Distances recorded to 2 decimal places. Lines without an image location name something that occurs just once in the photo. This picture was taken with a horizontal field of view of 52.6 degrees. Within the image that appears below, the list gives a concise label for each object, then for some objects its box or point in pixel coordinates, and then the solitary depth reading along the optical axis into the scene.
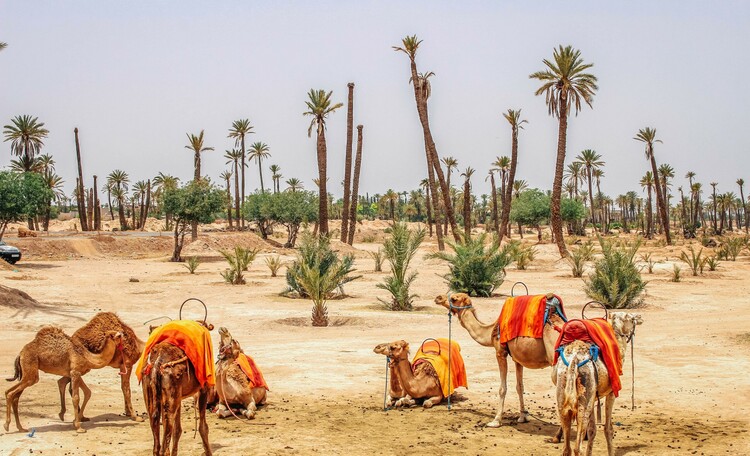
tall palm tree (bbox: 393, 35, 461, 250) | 51.42
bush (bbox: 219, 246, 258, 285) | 32.09
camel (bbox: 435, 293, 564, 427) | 9.79
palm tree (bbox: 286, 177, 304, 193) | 128.25
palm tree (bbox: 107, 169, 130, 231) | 119.91
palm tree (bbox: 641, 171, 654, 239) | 98.27
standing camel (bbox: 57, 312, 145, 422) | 10.09
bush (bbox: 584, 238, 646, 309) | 25.20
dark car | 41.84
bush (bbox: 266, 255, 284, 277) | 36.38
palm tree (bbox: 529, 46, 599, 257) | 48.50
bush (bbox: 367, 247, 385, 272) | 37.33
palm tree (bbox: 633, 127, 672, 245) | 76.81
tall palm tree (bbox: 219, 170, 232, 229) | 117.81
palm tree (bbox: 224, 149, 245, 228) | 88.38
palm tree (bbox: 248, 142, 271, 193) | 111.11
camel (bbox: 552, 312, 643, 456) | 7.86
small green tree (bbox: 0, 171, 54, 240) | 43.72
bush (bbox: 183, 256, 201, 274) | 38.05
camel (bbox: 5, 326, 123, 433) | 9.59
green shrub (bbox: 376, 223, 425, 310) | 24.48
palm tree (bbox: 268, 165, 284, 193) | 131.75
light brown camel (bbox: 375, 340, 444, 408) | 11.16
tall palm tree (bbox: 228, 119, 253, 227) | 95.86
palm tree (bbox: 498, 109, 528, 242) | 60.78
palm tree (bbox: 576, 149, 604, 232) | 102.55
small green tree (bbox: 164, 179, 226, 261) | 49.91
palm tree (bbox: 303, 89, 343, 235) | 53.59
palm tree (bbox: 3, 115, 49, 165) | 78.25
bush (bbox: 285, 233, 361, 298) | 27.83
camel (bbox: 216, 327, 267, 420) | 10.12
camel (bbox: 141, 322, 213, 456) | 7.62
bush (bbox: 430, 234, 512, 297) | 28.25
